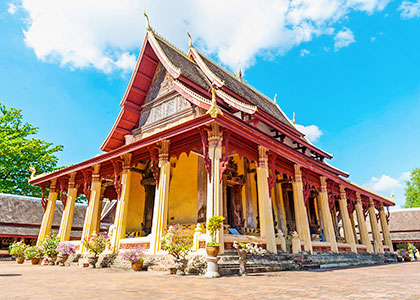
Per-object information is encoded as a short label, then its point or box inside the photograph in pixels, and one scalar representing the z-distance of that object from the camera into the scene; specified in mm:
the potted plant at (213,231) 6399
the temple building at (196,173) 8742
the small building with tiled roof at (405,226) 24234
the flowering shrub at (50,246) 11859
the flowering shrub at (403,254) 17234
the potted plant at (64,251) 11297
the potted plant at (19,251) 12904
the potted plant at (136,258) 8047
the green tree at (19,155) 23828
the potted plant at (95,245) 9781
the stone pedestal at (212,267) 6250
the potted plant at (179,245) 7031
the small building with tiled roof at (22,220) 18688
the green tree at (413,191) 43291
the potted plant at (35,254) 12188
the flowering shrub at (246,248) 6926
